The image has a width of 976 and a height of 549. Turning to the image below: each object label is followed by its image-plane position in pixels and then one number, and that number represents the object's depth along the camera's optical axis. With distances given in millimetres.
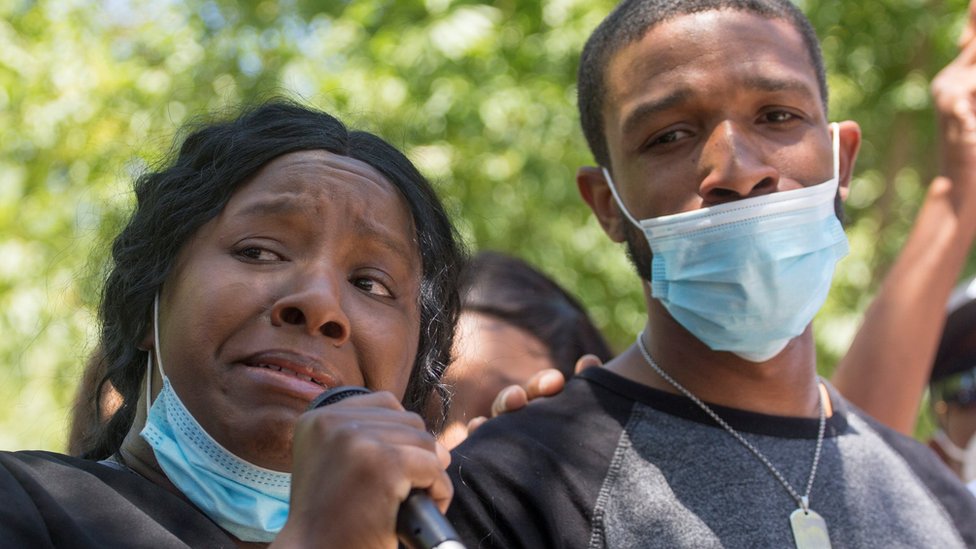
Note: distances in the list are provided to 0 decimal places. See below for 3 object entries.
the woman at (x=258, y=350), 1702
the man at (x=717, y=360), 2697
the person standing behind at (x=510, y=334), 3926
